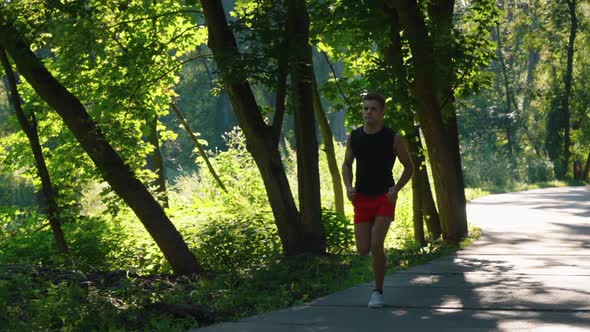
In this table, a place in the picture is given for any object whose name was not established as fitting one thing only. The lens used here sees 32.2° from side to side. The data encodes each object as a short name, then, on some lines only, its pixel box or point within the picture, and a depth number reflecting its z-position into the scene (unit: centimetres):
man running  885
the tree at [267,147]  1410
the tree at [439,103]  1648
